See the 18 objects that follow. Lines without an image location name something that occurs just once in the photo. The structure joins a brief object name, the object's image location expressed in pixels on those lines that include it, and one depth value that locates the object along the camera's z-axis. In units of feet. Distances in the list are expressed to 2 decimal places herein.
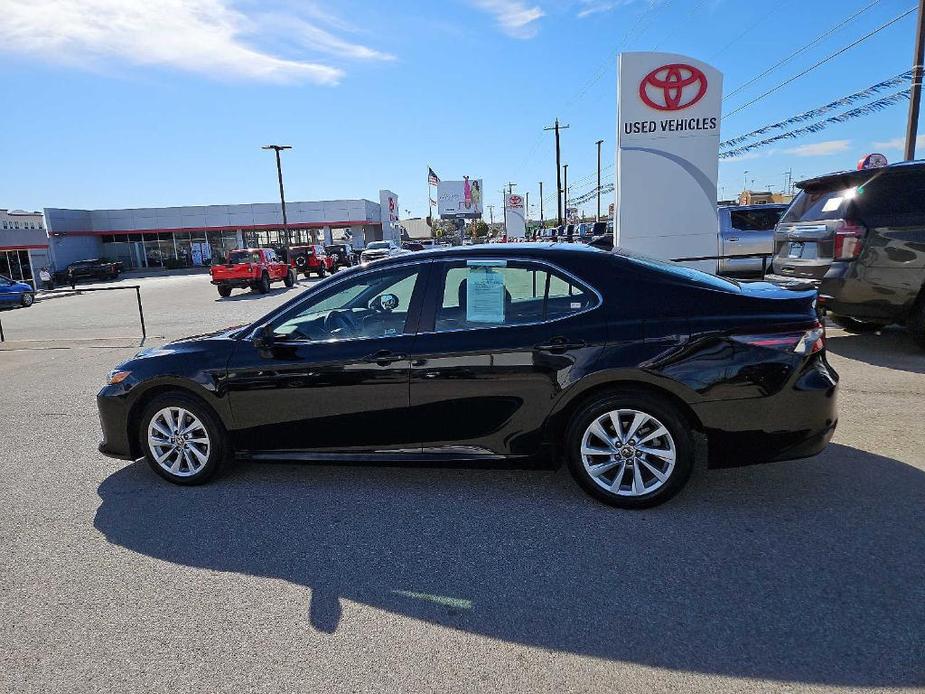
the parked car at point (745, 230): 46.70
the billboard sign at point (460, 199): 268.41
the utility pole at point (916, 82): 49.03
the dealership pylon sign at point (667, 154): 38.73
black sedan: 11.55
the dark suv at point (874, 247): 22.18
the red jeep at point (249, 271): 76.95
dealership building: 181.16
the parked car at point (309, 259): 110.93
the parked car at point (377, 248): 98.79
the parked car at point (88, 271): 140.05
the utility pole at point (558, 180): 175.86
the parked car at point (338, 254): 122.11
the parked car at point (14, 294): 78.51
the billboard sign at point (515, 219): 160.97
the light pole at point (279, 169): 122.72
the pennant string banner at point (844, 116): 65.82
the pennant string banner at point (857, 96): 51.36
